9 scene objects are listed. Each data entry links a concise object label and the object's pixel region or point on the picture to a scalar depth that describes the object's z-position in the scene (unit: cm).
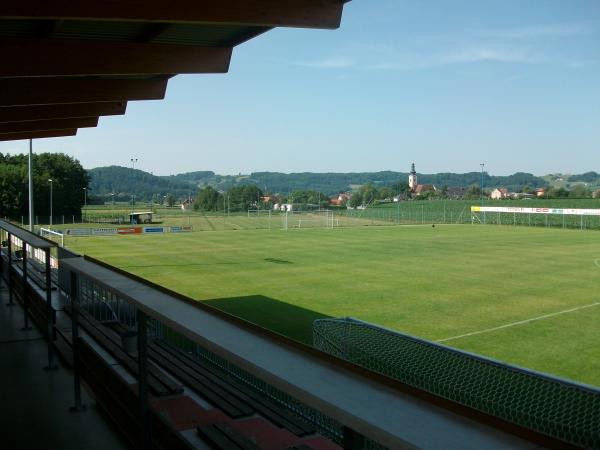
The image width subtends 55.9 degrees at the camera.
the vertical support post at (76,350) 426
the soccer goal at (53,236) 3909
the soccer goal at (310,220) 5922
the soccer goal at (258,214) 7196
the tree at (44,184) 6431
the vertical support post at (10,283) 834
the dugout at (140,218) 5915
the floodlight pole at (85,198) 7381
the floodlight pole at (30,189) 2501
